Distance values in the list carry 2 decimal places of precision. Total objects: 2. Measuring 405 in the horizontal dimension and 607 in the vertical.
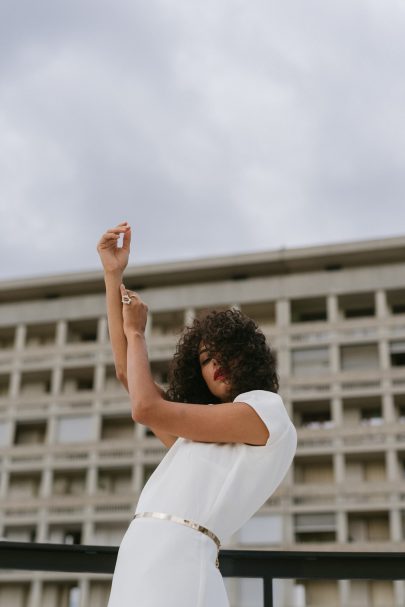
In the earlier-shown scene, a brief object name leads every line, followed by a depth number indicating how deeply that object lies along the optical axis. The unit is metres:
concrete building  40.12
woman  1.94
